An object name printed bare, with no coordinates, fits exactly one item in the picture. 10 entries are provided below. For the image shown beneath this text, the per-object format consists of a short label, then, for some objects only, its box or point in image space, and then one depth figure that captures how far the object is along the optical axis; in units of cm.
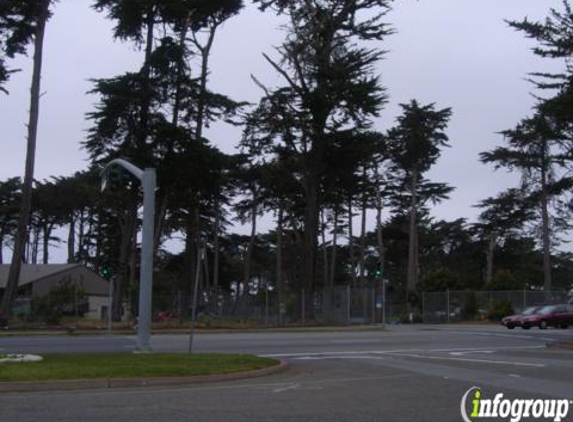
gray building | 7200
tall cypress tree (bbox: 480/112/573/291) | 6844
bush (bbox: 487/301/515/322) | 5423
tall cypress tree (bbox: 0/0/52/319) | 4325
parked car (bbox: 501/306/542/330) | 4538
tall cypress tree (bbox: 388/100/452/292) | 7844
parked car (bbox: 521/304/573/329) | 4522
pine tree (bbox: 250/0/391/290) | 5078
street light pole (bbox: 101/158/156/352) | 2116
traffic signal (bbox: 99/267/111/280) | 4177
